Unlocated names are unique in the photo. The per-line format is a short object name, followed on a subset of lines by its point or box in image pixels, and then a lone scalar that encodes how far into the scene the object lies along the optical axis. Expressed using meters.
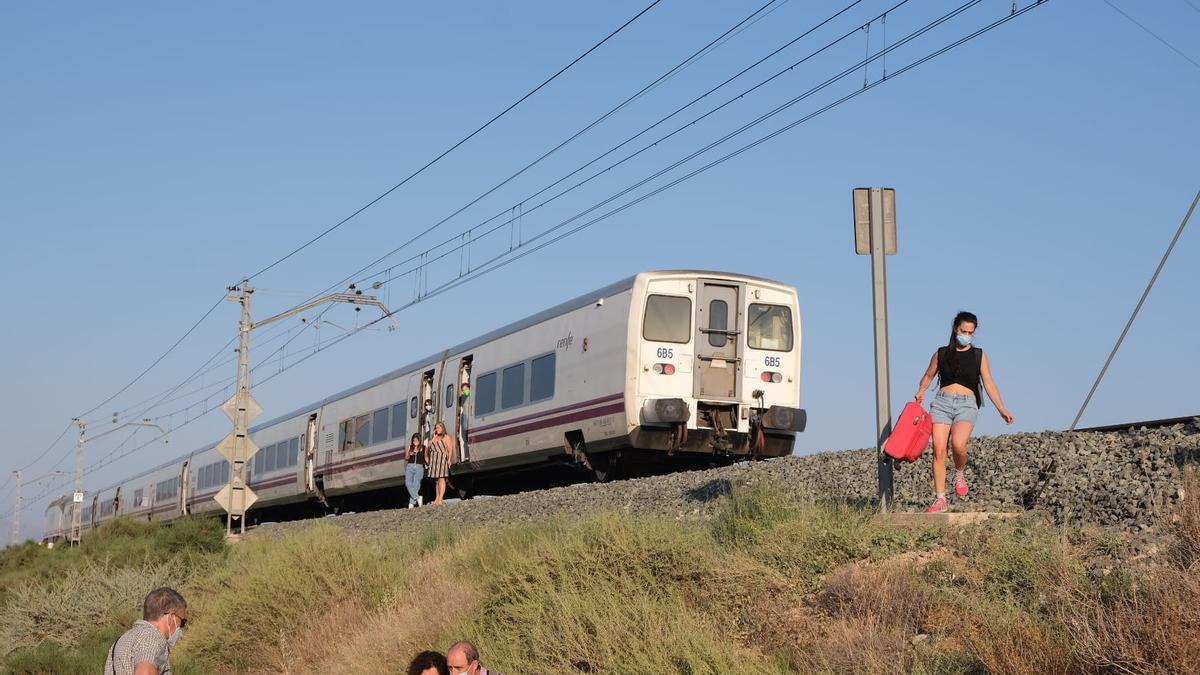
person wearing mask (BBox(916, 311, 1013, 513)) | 9.73
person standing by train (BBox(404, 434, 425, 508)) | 23.17
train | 18.91
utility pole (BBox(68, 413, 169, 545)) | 58.19
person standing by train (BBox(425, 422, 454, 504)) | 21.77
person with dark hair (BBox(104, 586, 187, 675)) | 6.74
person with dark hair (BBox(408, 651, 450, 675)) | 7.13
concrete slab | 9.11
